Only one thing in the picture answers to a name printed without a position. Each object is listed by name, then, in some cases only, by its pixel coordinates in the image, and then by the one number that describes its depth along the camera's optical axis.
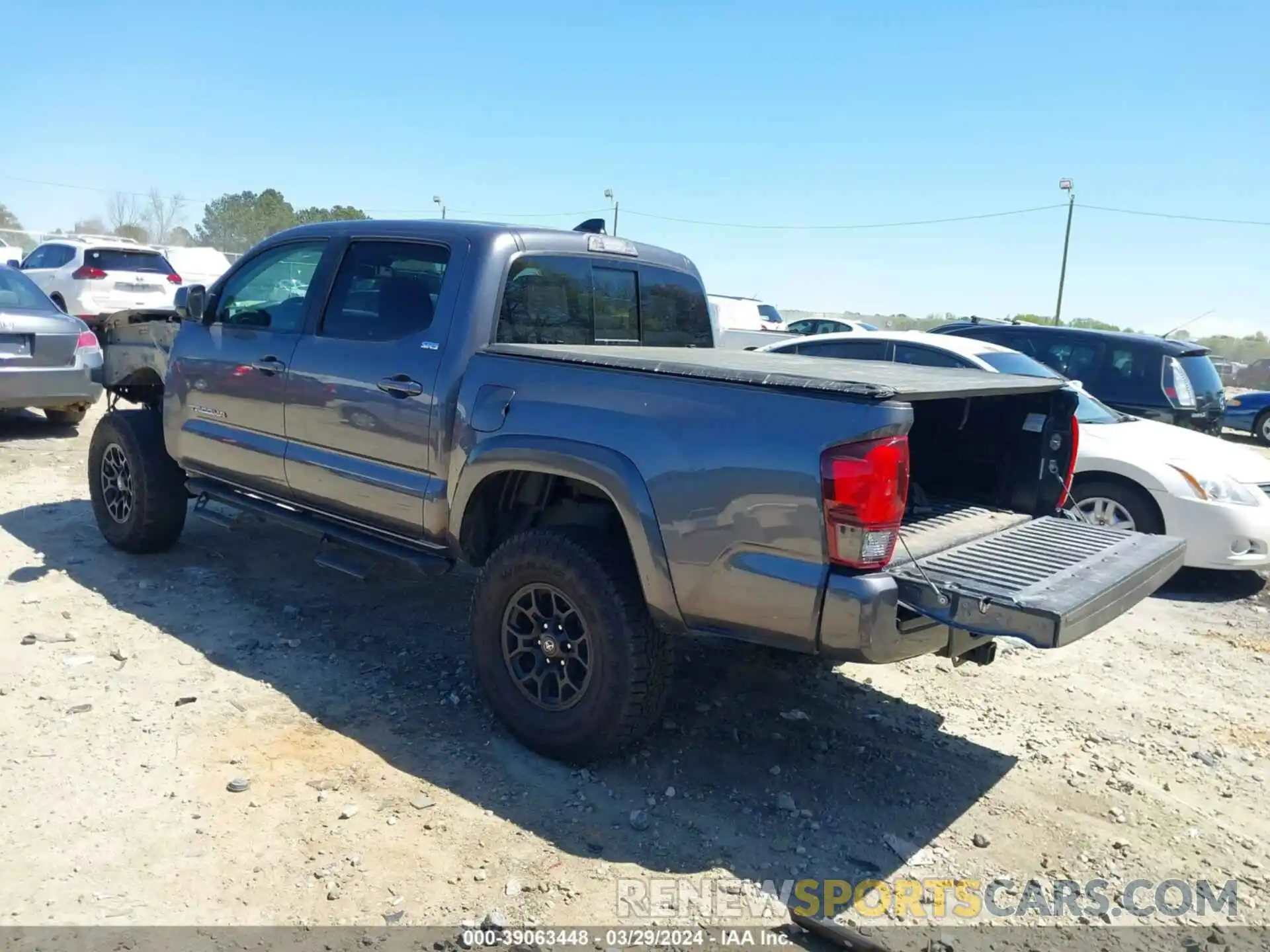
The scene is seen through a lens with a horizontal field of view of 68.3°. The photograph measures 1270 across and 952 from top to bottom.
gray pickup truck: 2.91
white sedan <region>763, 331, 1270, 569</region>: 6.17
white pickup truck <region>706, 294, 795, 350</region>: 21.11
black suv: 9.06
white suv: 14.78
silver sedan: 8.25
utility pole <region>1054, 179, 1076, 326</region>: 32.48
